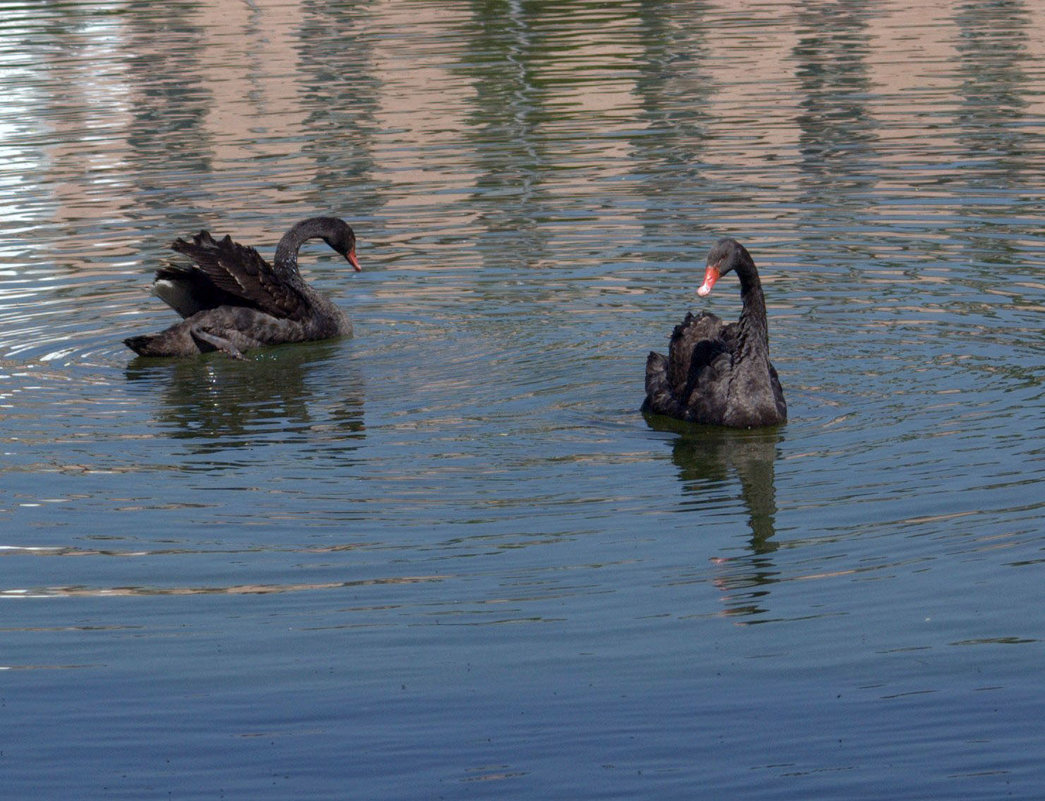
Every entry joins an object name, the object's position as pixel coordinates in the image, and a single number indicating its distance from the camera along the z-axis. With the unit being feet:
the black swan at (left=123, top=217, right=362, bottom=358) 47.11
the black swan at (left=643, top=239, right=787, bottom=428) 36.96
